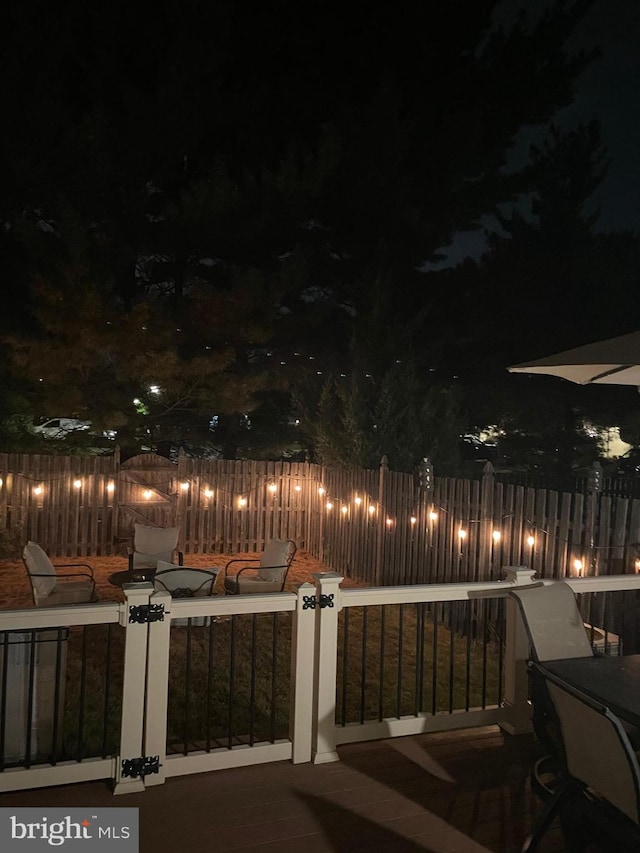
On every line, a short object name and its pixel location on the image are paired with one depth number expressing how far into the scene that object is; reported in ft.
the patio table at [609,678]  8.87
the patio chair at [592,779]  7.22
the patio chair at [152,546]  30.63
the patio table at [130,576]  26.20
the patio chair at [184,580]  23.07
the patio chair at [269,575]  25.71
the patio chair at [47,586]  22.94
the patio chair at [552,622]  11.50
